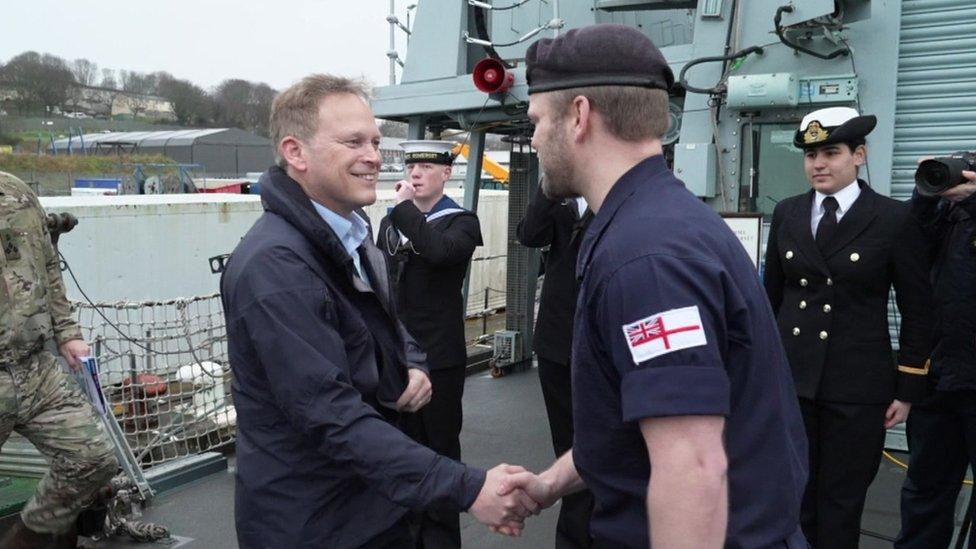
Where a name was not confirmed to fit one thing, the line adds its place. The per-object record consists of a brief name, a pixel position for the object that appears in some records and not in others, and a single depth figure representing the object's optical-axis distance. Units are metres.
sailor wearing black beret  1.32
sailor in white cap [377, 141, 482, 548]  4.15
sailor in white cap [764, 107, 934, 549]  3.29
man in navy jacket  1.95
